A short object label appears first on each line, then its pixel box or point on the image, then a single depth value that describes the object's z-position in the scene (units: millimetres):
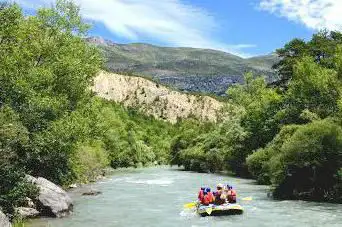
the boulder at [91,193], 42919
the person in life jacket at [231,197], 35281
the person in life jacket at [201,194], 34188
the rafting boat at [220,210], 32188
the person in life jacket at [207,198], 33594
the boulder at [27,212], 27897
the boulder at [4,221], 20770
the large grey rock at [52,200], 29734
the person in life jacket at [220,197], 34178
